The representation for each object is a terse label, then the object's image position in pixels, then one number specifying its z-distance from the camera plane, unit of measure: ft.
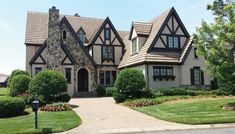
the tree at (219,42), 61.31
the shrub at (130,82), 81.00
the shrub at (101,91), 111.55
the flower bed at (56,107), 64.43
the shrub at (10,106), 59.57
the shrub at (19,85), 91.15
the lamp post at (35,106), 43.65
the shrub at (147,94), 83.30
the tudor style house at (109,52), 97.66
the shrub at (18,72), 104.47
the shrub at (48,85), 74.23
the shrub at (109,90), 106.62
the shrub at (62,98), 77.30
